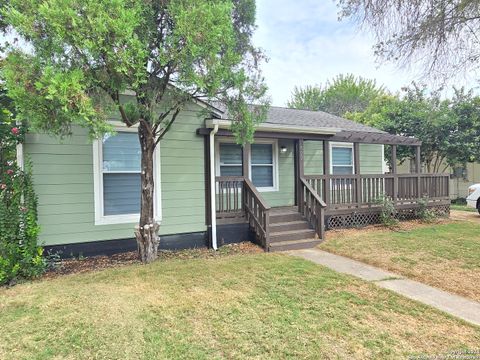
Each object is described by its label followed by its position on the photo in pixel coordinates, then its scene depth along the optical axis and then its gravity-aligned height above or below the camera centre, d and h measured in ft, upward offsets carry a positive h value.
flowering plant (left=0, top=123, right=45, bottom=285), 14.21 -1.96
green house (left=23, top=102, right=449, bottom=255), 17.88 -0.53
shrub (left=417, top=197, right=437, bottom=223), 30.66 -3.57
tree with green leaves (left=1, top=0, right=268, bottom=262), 11.60 +5.12
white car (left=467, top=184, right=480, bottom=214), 35.76 -2.46
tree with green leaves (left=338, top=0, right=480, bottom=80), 16.97 +8.42
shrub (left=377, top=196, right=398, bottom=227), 28.58 -3.18
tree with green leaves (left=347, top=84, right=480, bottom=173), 47.55 +8.07
